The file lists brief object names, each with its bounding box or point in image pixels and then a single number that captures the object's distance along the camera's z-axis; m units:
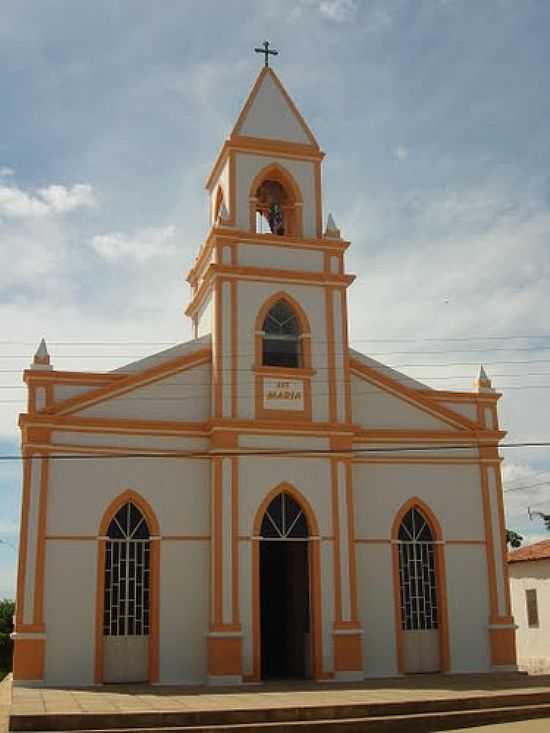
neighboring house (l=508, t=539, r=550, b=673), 27.67
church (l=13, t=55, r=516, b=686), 19.55
